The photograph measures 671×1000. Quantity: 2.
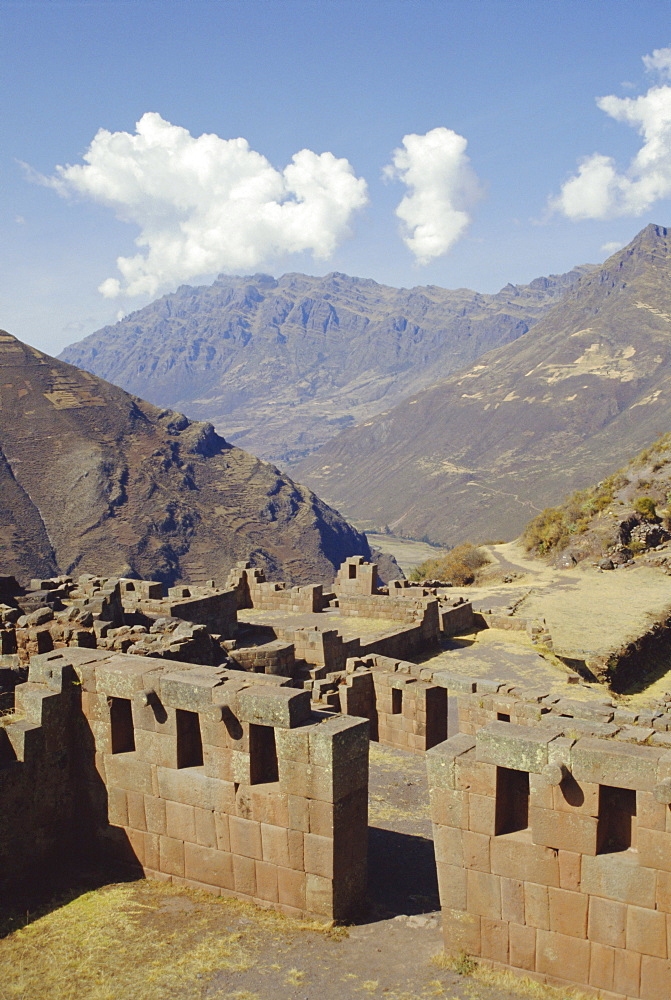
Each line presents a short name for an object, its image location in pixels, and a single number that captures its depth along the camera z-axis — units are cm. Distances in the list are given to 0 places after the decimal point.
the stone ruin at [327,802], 827
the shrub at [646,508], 5347
